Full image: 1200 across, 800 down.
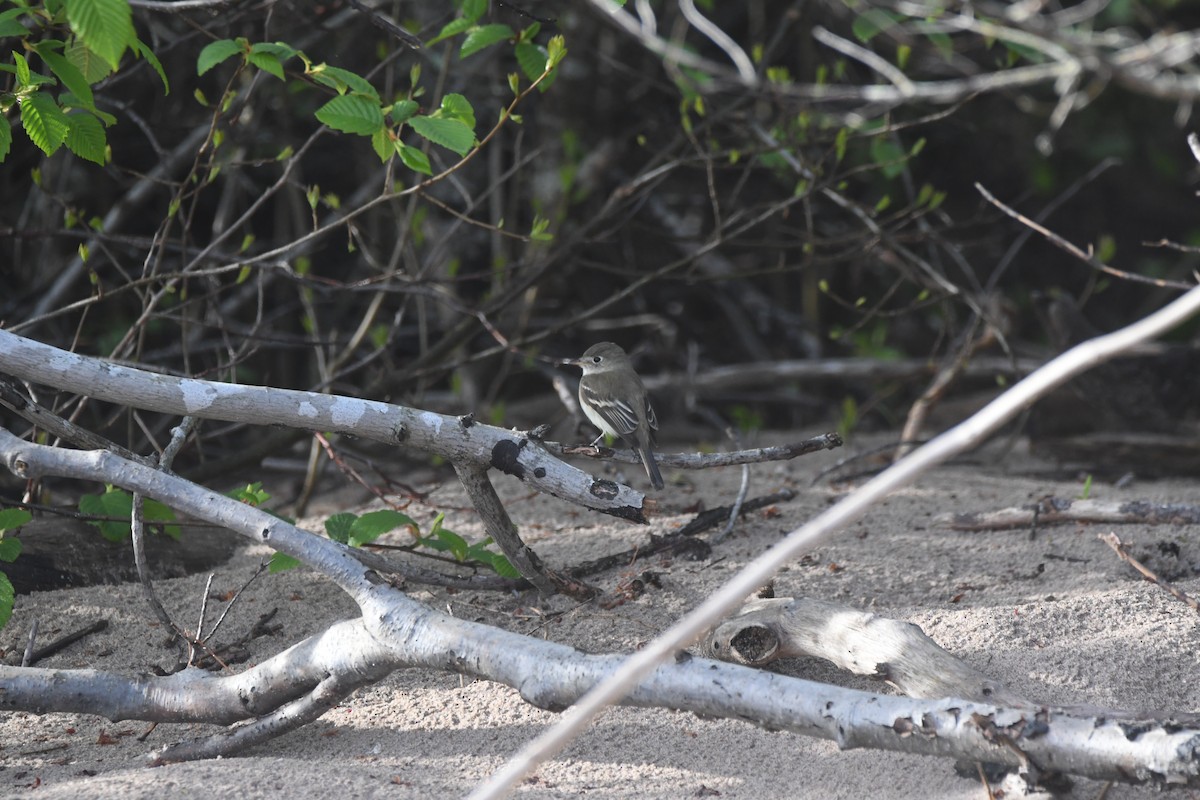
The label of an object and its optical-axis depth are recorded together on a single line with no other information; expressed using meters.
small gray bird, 9.81
